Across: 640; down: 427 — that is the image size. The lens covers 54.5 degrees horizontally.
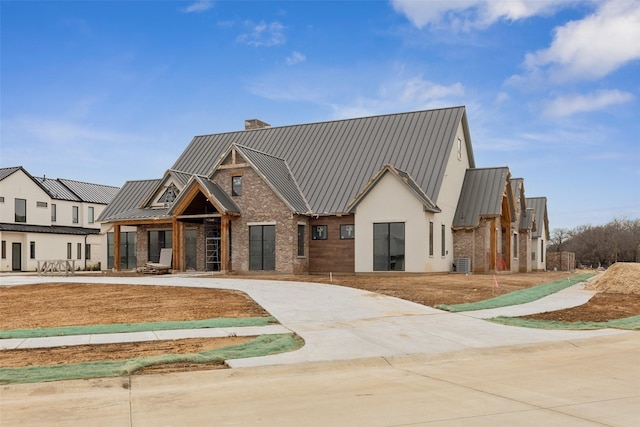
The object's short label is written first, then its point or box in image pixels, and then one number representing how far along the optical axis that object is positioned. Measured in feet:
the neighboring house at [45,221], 168.45
